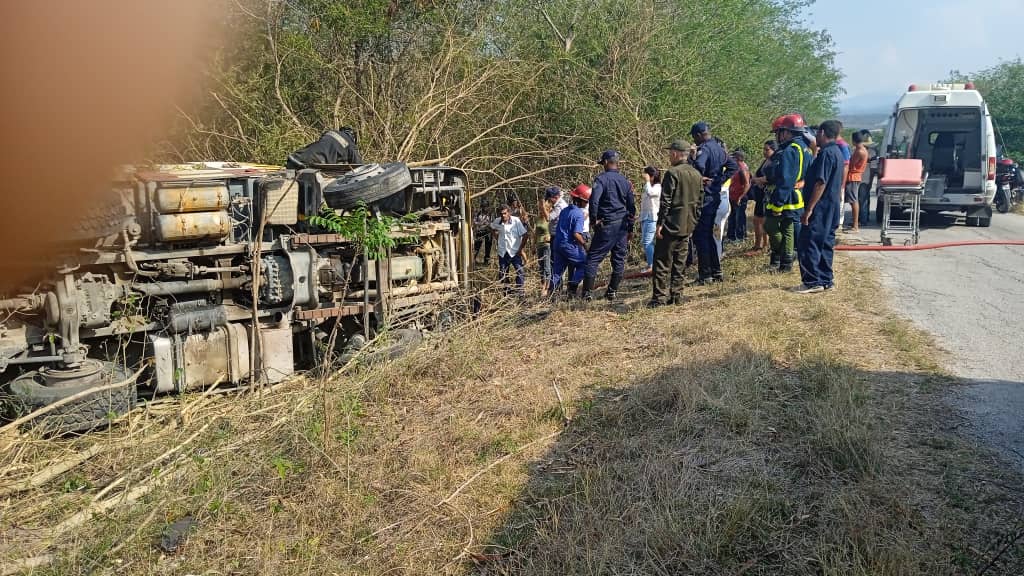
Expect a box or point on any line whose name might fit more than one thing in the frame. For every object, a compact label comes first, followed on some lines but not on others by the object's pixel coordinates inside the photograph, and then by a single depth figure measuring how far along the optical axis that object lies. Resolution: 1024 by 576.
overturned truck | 5.93
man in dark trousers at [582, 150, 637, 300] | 9.03
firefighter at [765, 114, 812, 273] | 8.65
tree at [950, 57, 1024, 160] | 25.70
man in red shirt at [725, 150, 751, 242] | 11.55
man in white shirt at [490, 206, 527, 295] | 10.32
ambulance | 14.08
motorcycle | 17.08
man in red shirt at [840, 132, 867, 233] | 12.37
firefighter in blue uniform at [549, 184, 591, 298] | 9.62
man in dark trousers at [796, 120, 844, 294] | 8.13
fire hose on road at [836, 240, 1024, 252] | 11.03
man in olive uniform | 8.37
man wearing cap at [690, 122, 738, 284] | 9.05
